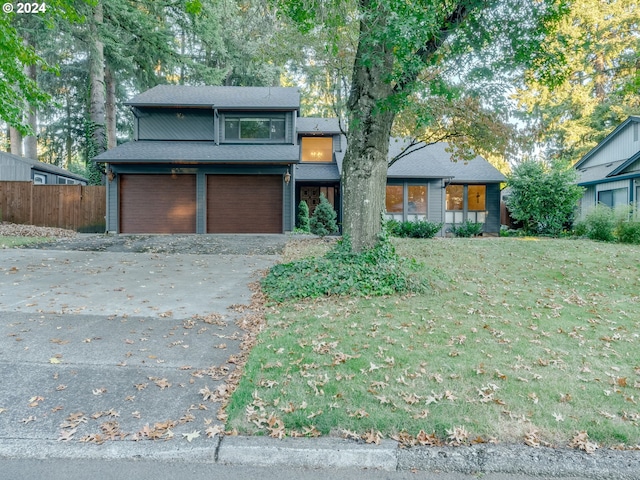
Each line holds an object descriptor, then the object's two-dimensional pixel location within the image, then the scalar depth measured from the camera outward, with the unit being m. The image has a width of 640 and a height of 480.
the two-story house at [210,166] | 16.12
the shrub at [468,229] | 17.58
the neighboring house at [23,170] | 22.47
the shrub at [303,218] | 17.09
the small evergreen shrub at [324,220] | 14.92
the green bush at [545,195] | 16.41
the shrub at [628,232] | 12.61
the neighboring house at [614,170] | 16.83
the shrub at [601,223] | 13.55
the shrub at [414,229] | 14.68
